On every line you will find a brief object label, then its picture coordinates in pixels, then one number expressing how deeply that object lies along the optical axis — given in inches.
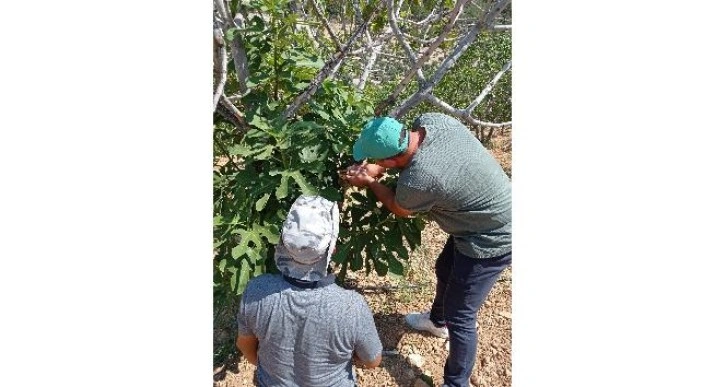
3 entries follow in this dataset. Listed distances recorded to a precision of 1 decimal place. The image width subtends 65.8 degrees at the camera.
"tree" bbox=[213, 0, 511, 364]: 83.8
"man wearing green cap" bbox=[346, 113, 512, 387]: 78.5
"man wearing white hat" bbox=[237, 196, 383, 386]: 59.3
